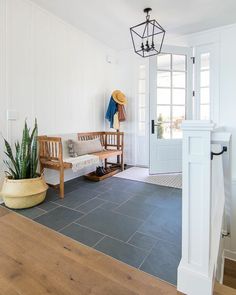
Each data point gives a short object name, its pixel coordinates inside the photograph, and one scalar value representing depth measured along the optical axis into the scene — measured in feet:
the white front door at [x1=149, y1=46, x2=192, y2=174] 11.41
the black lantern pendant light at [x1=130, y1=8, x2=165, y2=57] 9.39
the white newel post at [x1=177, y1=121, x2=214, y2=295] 3.37
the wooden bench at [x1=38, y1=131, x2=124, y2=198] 8.23
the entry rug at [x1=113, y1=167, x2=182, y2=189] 10.21
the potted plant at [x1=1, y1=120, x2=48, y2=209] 7.09
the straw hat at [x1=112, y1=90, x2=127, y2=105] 12.65
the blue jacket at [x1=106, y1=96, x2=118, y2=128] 12.87
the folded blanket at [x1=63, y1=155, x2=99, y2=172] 8.56
